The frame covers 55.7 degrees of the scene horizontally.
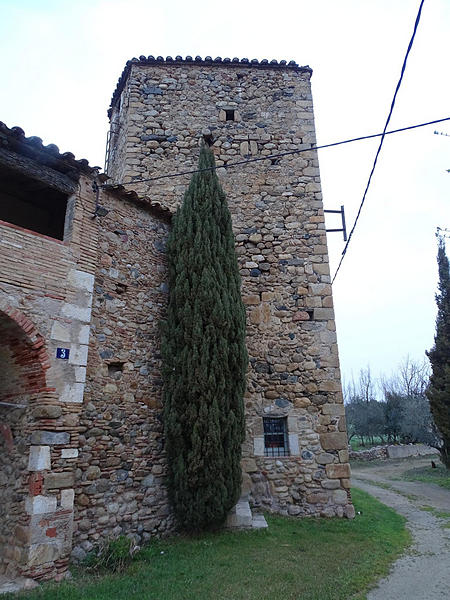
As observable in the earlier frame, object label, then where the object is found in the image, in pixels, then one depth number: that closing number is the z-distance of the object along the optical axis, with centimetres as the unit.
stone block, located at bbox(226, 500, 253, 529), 659
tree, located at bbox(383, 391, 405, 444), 2903
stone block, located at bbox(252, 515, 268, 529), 663
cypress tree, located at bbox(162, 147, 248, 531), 629
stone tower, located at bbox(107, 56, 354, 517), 782
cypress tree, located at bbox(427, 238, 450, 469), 1697
